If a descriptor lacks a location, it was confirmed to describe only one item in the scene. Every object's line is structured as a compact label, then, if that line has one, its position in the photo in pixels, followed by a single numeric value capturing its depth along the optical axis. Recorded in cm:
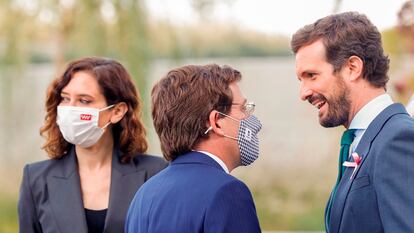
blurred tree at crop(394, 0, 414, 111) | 939
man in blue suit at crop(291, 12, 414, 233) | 388
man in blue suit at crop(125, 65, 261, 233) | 395
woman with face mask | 564
